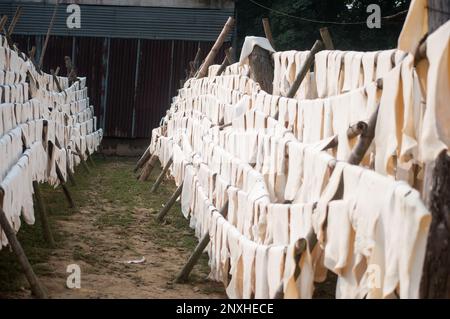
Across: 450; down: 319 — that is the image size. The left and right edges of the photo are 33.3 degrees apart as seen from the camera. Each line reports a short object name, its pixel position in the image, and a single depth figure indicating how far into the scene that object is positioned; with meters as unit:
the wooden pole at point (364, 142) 4.38
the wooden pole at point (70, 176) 13.17
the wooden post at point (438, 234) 3.69
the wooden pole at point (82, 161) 15.34
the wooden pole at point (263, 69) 8.15
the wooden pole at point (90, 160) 17.54
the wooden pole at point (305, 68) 6.64
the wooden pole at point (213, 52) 11.85
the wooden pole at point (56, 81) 14.04
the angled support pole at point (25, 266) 6.33
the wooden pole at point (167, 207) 10.10
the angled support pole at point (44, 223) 8.73
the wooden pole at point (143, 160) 16.06
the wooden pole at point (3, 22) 9.78
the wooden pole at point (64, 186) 10.37
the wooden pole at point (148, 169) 15.17
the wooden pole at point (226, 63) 11.20
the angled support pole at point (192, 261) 7.36
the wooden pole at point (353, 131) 4.46
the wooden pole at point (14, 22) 11.16
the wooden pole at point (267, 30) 8.69
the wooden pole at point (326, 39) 6.68
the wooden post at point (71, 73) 17.31
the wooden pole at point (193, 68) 16.31
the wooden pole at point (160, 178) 12.39
